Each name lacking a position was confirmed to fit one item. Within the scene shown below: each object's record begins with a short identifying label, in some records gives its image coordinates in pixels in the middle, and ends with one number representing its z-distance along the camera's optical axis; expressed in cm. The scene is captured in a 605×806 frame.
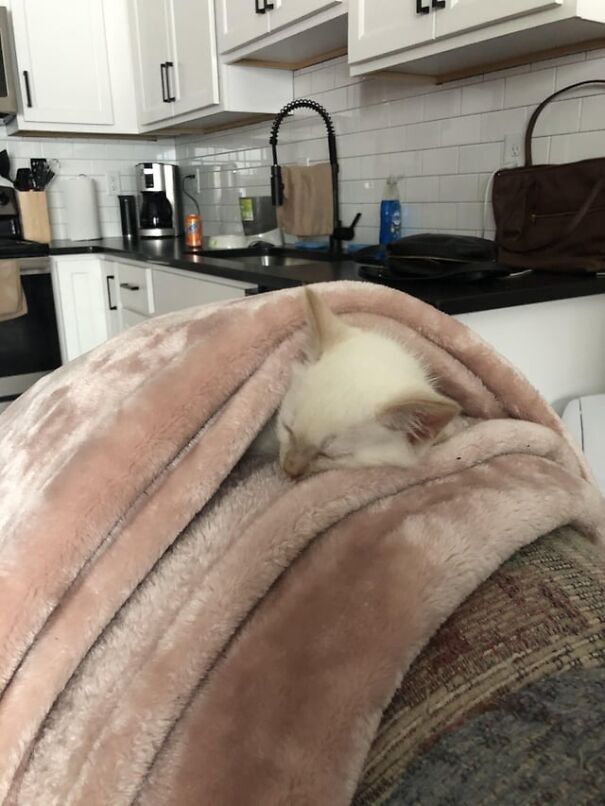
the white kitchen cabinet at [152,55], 287
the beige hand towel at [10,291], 280
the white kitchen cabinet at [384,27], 159
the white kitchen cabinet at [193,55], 252
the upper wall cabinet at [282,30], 197
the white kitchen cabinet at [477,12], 135
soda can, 281
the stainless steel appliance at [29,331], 289
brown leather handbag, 151
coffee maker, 335
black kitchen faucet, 236
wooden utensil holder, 309
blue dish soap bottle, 219
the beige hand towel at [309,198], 243
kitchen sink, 239
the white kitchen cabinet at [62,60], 298
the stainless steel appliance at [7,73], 293
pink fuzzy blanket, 46
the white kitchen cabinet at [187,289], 190
